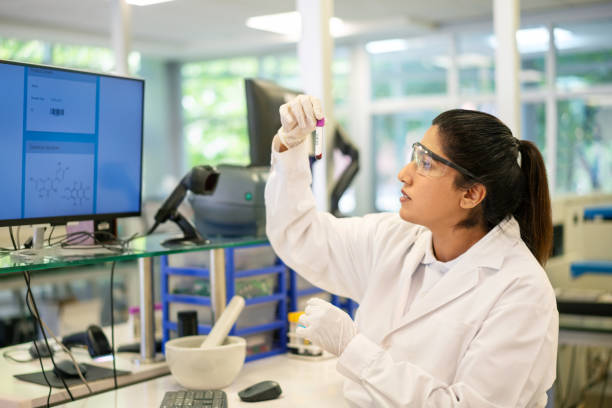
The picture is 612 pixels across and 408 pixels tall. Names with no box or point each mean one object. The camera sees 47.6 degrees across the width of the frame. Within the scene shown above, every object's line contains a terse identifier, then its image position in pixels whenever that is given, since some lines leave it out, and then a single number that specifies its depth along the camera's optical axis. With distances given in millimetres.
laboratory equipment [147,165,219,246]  1888
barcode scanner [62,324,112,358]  1970
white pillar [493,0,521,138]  3217
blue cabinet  1975
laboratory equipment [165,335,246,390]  1688
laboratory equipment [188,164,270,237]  2084
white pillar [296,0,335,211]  2415
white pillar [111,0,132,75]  2977
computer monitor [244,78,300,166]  2238
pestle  1790
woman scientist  1370
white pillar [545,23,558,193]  7441
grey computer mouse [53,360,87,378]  1779
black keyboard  1551
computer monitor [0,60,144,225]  1556
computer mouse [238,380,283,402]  1628
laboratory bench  1629
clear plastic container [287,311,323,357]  2020
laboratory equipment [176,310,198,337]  1937
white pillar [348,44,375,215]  8805
